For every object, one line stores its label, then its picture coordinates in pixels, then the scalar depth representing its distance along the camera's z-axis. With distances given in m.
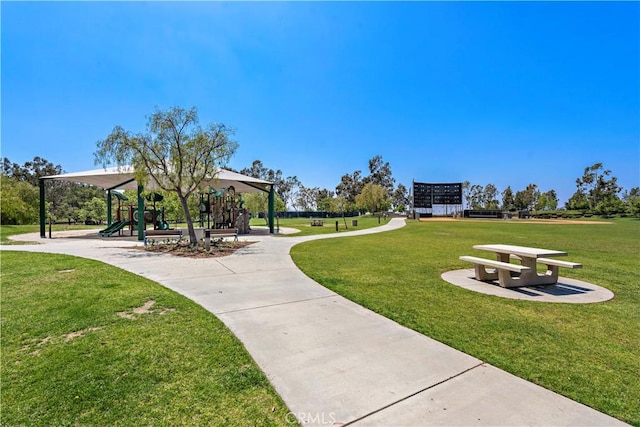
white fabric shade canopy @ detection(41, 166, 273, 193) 15.52
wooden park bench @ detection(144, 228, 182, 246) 16.79
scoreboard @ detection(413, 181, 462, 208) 64.69
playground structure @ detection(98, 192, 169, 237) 17.96
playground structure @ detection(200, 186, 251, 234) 20.70
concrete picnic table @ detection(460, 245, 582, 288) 6.44
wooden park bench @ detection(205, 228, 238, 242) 17.41
